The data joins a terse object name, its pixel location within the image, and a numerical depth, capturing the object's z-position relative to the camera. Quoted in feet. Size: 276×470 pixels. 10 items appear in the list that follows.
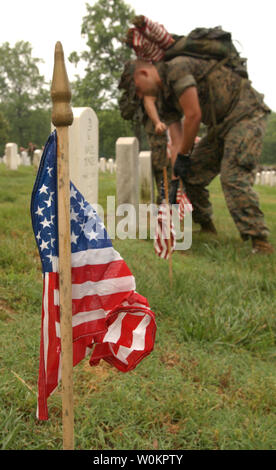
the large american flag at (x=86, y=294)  4.14
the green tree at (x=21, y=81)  147.54
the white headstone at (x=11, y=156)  42.78
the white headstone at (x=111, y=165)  70.18
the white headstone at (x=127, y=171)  18.22
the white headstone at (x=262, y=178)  67.92
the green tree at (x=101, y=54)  91.09
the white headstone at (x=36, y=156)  43.07
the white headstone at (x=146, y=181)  20.73
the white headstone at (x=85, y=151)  12.01
